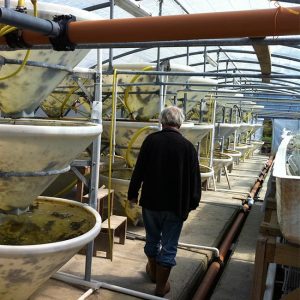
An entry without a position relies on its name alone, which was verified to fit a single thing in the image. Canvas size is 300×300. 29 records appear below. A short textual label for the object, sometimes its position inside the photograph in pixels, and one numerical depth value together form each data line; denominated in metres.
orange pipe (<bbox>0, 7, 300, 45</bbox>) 1.25
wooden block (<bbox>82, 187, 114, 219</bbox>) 3.81
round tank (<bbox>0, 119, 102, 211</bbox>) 1.99
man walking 3.04
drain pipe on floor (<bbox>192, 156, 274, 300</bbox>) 3.40
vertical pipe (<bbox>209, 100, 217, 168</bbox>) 7.26
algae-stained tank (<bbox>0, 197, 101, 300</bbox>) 2.15
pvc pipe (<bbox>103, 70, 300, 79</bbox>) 2.90
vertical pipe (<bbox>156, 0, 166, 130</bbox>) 3.98
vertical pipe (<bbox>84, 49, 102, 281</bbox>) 2.98
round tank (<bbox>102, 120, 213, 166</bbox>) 4.42
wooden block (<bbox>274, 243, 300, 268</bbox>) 2.59
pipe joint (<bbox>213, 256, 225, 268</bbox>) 4.16
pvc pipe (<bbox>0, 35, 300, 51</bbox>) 1.40
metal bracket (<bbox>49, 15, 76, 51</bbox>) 1.53
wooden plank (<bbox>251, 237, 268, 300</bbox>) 2.67
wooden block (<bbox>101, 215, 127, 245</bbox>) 3.67
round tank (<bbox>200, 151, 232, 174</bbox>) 8.27
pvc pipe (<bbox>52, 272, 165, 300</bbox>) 3.06
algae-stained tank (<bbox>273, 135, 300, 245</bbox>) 2.60
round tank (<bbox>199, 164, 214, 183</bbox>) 6.62
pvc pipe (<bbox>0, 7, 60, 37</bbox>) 1.24
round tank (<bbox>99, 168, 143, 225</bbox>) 4.67
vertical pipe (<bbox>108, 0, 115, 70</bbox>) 2.97
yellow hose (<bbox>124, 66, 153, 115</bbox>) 4.91
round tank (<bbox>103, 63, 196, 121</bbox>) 4.86
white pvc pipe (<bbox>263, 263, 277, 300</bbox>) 2.82
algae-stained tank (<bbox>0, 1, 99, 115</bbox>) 2.30
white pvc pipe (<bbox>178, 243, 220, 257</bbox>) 4.25
